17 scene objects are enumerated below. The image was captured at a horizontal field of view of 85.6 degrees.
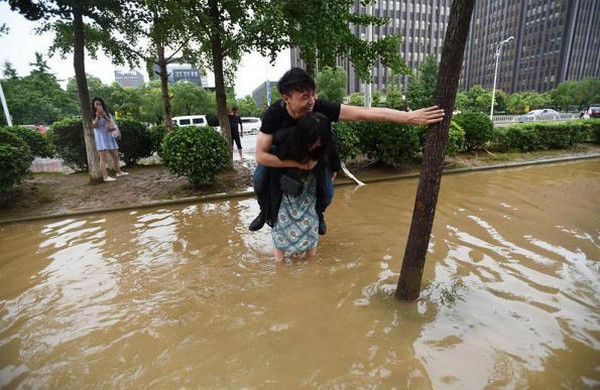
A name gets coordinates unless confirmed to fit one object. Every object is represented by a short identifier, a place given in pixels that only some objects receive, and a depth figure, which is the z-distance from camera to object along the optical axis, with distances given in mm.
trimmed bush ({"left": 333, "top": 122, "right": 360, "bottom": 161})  7520
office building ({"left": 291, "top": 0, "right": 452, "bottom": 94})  71188
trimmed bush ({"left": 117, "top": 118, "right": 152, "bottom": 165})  8922
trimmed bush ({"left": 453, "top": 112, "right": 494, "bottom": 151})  9617
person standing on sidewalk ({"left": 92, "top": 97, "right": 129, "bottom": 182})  7168
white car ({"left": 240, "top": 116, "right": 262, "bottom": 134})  28391
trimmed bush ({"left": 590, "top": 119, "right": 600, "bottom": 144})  11638
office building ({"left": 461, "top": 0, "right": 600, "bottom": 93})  68438
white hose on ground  7256
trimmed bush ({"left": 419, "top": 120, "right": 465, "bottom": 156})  8344
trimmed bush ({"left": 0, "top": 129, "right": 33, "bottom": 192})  5602
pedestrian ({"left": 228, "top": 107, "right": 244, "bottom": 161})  10250
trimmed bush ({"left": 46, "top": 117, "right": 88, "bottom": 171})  8352
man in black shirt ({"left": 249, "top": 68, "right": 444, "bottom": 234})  2414
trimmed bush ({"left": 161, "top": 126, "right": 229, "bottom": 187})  6348
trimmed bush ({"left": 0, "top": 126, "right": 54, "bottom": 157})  9352
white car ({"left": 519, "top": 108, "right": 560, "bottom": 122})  30728
